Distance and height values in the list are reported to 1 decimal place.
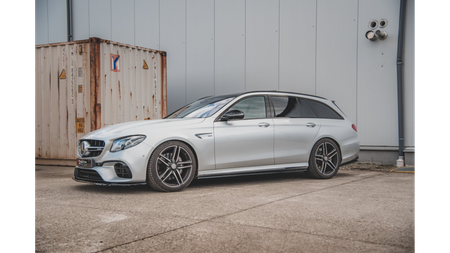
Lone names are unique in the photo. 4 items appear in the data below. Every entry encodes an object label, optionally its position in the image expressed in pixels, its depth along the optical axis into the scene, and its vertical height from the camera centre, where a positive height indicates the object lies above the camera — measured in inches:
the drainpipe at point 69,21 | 592.1 +127.0
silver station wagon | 226.1 -18.7
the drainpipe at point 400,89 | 376.8 +19.2
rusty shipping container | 381.4 +20.1
